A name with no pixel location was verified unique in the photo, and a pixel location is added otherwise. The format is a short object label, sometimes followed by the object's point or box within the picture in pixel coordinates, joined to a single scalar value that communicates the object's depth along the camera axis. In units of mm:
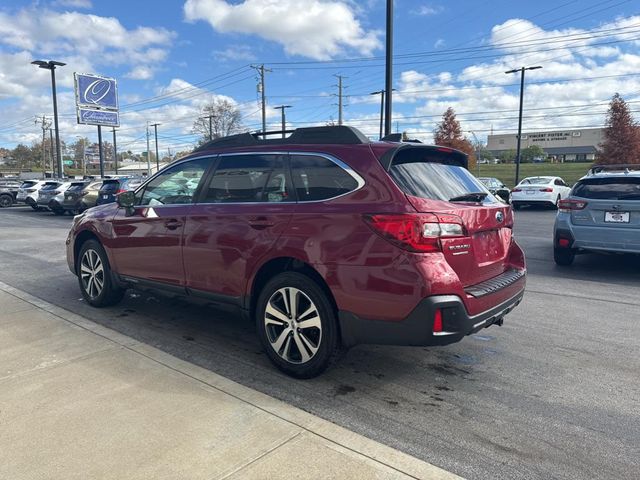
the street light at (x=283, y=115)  53953
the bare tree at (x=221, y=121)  67812
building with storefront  115250
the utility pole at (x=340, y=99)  56094
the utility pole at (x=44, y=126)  86375
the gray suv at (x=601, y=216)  6992
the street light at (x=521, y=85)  32500
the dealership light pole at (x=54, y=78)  27953
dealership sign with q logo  32531
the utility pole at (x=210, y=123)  65000
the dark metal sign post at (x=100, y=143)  31441
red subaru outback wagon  3111
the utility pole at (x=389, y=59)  12742
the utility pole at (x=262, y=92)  48000
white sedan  20484
